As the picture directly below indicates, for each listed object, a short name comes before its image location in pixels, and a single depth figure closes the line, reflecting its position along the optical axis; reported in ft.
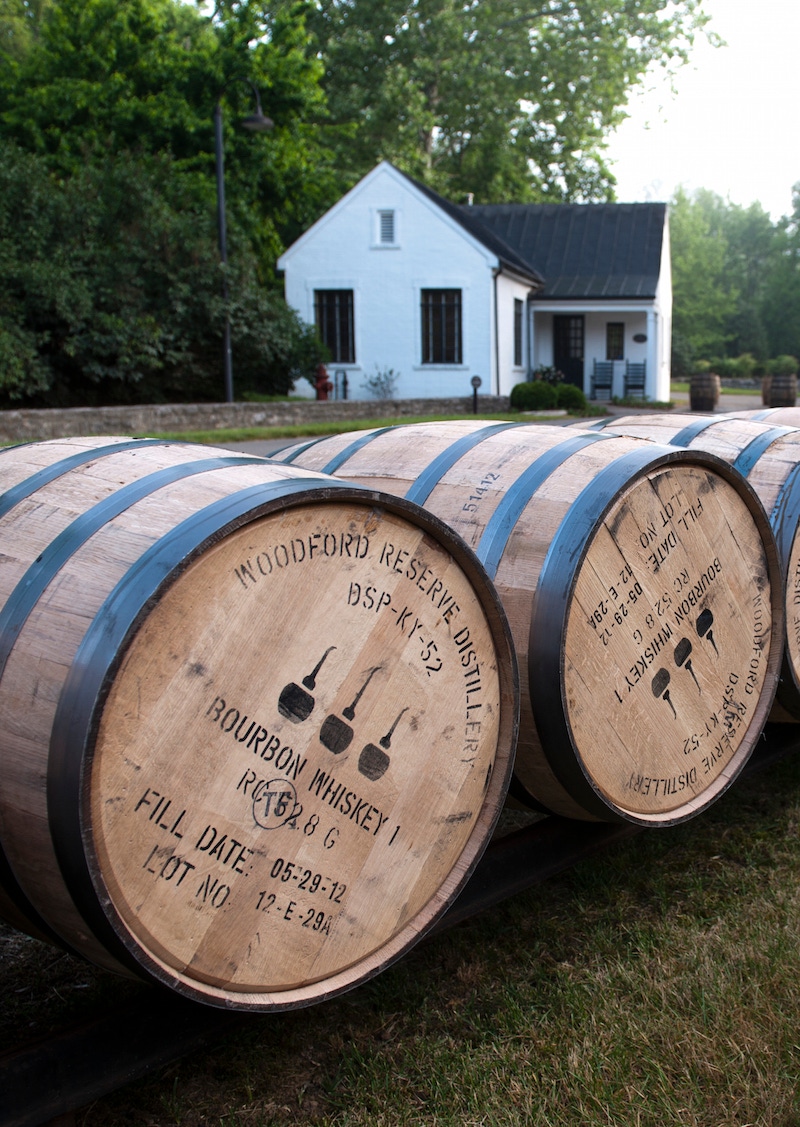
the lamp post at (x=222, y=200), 63.00
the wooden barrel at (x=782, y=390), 79.30
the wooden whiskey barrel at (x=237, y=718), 6.10
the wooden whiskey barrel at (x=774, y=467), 12.17
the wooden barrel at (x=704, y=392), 83.15
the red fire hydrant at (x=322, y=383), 75.72
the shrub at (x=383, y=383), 85.66
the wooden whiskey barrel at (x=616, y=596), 9.10
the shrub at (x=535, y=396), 76.23
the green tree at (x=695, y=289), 200.95
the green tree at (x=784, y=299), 229.86
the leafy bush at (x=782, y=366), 171.63
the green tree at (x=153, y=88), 79.10
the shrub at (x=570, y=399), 77.00
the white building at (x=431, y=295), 83.30
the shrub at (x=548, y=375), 91.25
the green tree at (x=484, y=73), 113.19
